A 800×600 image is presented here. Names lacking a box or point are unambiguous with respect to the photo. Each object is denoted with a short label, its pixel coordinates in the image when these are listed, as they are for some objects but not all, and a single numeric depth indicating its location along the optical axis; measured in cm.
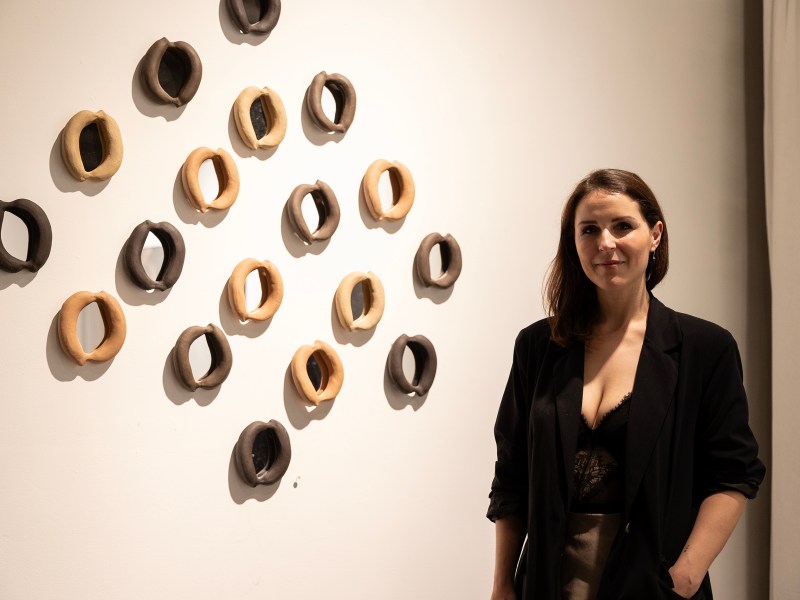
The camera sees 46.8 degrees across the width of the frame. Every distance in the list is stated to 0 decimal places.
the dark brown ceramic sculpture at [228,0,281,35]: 187
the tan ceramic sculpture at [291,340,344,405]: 193
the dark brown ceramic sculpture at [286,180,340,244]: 193
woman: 159
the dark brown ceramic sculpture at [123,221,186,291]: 170
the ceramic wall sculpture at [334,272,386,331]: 201
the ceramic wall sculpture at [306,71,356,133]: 197
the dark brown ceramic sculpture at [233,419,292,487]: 184
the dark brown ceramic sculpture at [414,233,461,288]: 216
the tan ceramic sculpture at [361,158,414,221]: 206
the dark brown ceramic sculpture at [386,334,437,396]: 210
